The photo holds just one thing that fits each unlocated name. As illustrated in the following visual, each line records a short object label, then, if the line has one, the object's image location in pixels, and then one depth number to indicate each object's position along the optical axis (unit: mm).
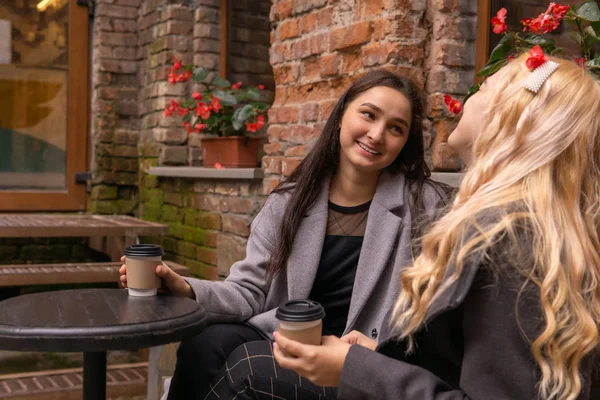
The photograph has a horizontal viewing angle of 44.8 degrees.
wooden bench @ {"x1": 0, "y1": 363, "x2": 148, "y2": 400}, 2885
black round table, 1496
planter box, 3664
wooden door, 4629
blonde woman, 1057
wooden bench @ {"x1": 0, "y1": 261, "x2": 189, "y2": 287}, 3340
